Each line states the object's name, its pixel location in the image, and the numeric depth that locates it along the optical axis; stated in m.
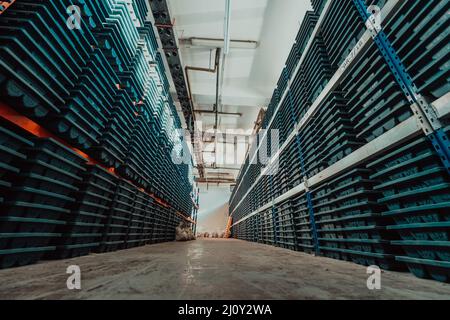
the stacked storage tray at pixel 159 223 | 4.91
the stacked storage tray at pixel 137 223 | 3.35
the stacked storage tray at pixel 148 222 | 4.13
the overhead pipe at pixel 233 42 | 5.92
